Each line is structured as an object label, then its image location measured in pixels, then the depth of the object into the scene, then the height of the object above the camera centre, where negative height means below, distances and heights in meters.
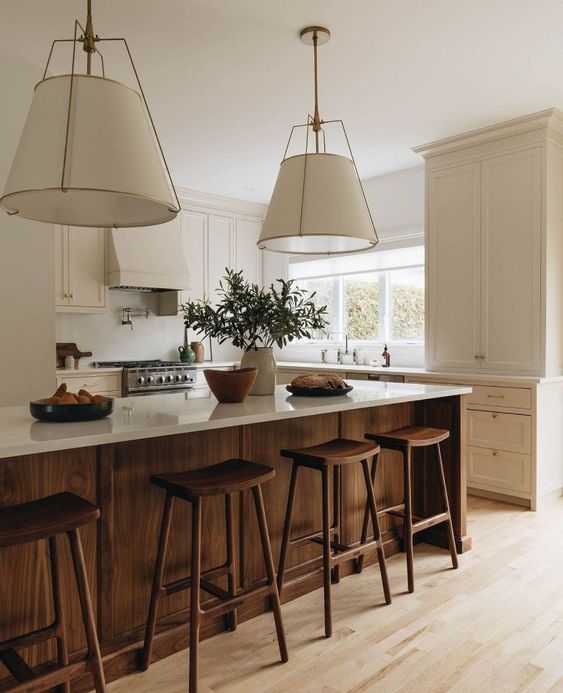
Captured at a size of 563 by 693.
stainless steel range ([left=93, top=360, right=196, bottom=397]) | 4.98 -0.34
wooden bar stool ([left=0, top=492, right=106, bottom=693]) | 1.53 -0.70
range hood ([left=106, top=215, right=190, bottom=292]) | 4.95 +0.70
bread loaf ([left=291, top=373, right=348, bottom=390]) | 2.84 -0.23
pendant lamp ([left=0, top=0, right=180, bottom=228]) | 1.64 +0.57
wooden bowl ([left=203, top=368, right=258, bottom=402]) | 2.54 -0.20
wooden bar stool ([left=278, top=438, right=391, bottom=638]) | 2.31 -0.72
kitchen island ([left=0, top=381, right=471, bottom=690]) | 1.83 -0.59
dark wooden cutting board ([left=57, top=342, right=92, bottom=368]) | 5.11 -0.12
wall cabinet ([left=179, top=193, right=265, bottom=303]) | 5.91 +1.07
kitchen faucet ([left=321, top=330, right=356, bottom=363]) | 5.86 -0.12
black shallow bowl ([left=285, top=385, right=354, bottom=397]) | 2.80 -0.27
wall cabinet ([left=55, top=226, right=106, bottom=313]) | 4.80 +0.60
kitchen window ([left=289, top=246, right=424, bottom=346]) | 5.44 +0.46
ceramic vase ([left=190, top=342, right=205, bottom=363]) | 6.05 -0.12
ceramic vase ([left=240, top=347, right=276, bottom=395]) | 2.89 -0.14
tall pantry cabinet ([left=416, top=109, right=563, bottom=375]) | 4.06 +0.66
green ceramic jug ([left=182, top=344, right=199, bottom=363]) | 5.89 -0.17
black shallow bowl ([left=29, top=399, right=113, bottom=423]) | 1.95 -0.25
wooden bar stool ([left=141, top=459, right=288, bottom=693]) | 1.87 -0.71
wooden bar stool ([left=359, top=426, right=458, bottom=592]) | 2.76 -0.71
